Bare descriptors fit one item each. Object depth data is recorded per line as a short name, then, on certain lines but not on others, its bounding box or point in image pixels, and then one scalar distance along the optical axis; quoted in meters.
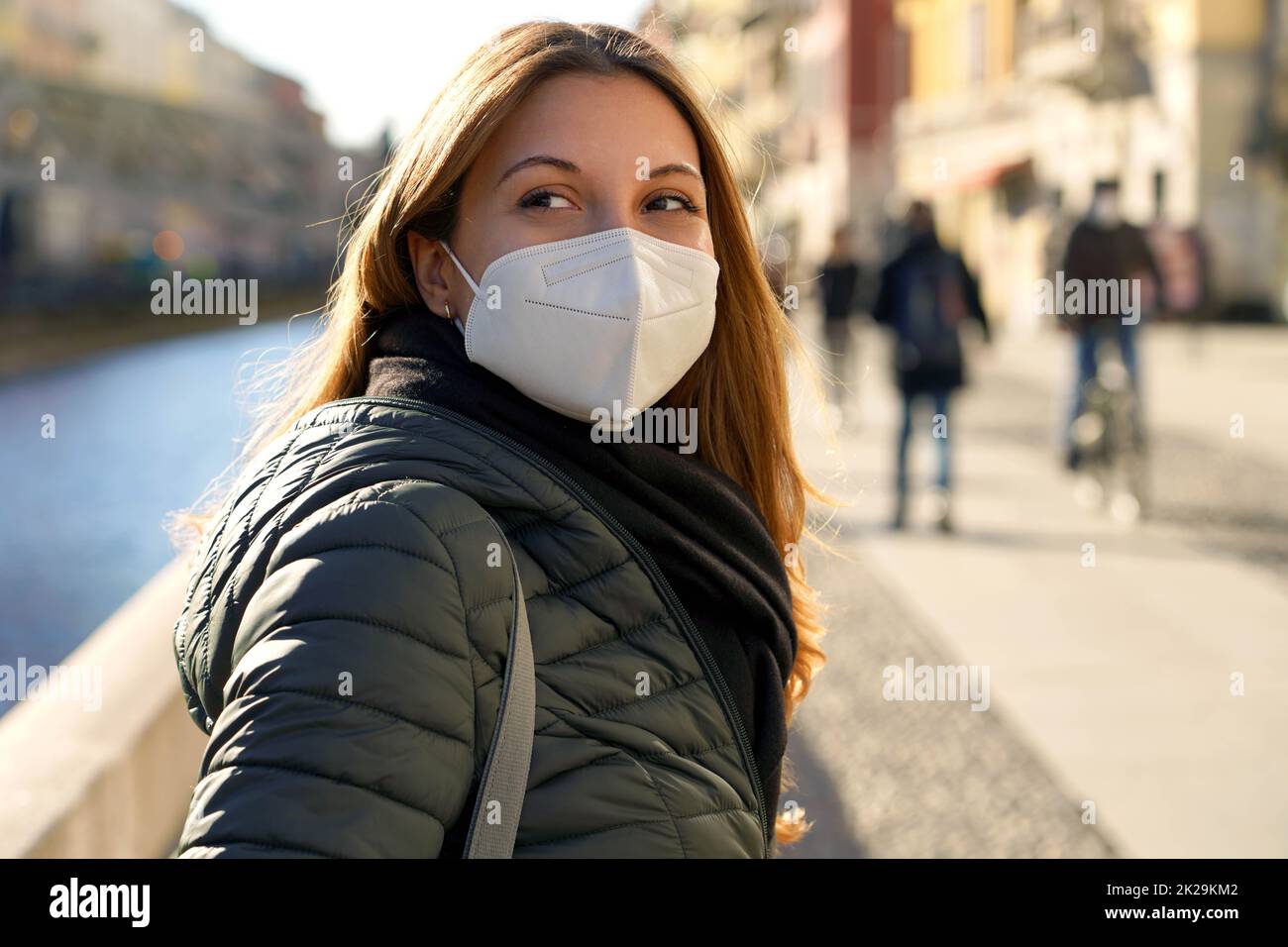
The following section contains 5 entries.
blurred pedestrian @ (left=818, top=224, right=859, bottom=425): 14.10
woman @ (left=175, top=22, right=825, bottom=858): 1.16
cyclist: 8.85
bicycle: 8.55
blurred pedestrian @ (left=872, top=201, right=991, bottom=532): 8.39
